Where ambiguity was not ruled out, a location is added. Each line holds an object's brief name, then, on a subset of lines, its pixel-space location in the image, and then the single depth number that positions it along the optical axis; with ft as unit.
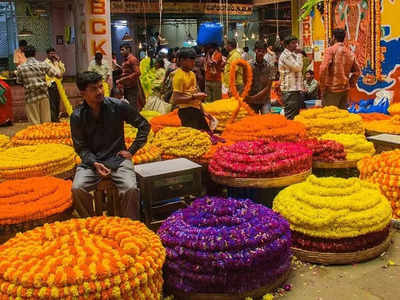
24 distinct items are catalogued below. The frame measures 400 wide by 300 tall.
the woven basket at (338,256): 10.59
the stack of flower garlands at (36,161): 13.25
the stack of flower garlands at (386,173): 12.31
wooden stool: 11.80
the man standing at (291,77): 22.71
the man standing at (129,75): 30.91
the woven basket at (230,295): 9.13
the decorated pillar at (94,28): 31.78
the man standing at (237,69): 26.66
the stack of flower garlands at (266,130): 15.97
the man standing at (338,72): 21.42
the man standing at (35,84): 24.63
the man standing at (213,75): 30.30
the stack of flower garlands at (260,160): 12.83
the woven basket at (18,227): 10.58
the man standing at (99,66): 30.27
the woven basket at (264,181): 12.76
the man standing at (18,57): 39.55
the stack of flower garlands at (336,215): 10.55
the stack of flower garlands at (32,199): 10.60
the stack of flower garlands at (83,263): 7.48
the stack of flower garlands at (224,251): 9.04
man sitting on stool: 11.44
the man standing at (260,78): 22.72
